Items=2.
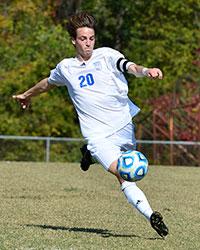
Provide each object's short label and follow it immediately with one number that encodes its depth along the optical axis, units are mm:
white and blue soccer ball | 17312
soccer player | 17906
